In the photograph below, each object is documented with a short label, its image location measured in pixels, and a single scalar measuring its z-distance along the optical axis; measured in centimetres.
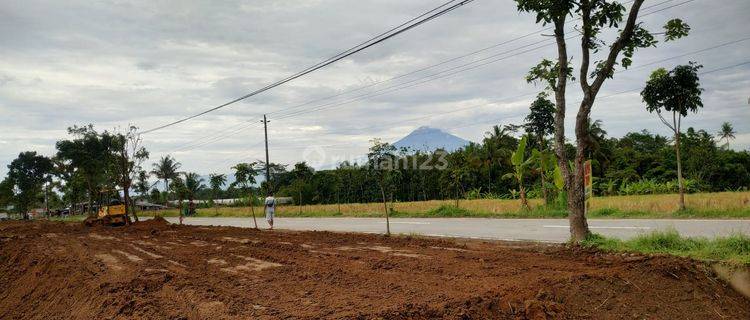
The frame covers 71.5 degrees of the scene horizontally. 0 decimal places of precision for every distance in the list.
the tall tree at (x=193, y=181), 6857
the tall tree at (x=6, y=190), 6650
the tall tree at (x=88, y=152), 4519
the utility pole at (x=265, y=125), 4314
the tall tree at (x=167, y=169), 7650
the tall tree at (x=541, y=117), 2592
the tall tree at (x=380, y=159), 1573
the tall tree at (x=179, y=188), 3473
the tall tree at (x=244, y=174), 2238
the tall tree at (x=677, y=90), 1750
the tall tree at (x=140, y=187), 5282
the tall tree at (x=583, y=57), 984
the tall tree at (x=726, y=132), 7925
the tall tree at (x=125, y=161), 3014
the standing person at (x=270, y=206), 2106
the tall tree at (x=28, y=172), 6556
